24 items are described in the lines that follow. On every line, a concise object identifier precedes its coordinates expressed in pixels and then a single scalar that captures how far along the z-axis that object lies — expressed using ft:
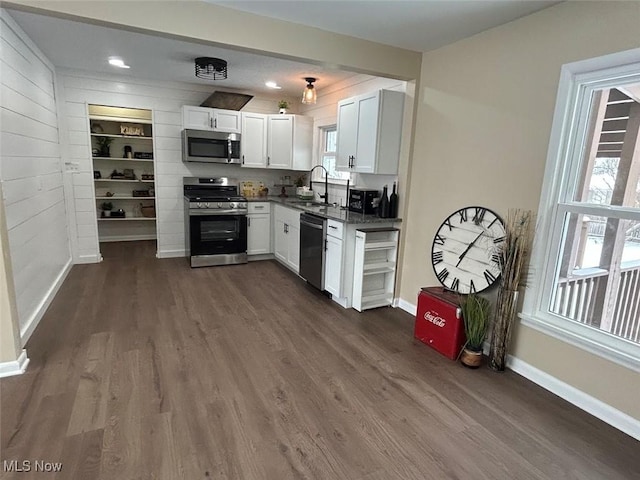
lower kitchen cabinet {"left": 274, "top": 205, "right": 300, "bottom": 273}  14.67
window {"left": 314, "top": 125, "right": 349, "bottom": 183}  16.40
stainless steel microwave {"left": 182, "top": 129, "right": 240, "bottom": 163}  15.94
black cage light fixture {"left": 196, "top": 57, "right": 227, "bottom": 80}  12.26
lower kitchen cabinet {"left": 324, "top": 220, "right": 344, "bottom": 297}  11.50
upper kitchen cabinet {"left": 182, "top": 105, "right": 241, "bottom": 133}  15.82
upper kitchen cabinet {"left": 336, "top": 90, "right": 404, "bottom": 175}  11.07
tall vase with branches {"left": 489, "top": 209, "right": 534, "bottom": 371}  7.82
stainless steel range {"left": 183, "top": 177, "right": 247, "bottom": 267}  15.38
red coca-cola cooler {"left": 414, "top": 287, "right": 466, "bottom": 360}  8.59
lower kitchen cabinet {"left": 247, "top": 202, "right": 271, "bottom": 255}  16.79
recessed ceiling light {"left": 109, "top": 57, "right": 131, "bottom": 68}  12.80
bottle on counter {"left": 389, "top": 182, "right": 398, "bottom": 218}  11.76
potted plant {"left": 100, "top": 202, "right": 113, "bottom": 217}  19.47
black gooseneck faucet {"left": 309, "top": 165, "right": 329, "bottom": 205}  15.85
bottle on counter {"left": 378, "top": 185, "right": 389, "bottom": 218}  11.84
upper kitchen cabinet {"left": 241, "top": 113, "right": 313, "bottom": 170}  17.15
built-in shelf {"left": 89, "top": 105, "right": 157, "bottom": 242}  18.76
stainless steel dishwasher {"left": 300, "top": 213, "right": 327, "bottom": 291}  12.42
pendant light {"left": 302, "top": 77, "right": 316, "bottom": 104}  13.23
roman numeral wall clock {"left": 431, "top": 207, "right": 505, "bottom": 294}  8.66
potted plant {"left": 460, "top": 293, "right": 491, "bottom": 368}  8.22
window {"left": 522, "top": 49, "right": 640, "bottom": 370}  6.52
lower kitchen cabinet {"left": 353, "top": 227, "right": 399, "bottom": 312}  11.19
